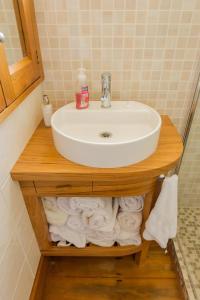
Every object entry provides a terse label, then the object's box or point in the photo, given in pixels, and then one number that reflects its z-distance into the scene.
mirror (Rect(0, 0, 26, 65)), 0.82
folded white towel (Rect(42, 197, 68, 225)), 1.01
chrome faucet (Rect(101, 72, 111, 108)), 0.99
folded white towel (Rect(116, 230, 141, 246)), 1.07
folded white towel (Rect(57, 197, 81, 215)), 0.99
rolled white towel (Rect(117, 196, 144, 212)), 1.00
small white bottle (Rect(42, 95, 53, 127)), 1.03
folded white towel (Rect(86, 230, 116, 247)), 1.07
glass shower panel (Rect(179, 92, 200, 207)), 1.26
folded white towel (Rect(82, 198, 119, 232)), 0.98
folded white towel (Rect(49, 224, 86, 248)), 1.07
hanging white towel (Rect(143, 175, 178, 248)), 0.87
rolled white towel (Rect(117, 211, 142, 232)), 1.03
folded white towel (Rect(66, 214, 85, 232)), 1.02
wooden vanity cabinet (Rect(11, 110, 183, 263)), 0.78
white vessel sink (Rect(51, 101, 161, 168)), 0.77
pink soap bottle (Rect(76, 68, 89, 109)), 1.01
